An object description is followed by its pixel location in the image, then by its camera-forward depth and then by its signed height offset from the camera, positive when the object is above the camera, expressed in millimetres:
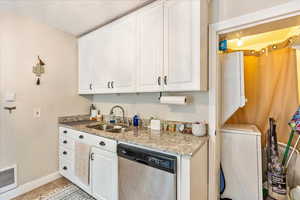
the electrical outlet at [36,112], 2086 -182
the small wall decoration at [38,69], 2088 +476
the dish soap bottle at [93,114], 2638 -267
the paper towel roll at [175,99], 1567 +7
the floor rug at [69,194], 1820 -1293
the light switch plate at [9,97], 1814 +44
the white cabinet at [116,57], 1787 +619
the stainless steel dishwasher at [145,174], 1086 -652
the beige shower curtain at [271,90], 1859 +140
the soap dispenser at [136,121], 2061 -313
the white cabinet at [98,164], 1520 -792
